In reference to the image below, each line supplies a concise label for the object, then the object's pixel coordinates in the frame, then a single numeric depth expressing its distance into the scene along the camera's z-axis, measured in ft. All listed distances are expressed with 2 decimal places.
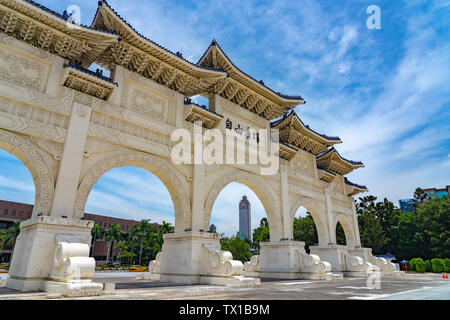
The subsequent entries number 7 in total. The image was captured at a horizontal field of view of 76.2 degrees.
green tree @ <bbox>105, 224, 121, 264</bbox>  139.33
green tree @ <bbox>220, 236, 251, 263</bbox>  132.26
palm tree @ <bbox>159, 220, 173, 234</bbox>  133.20
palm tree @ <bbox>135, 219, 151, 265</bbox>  139.92
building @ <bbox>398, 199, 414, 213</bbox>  379.04
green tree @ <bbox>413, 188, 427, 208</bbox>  125.98
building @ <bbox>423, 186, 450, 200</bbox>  287.30
